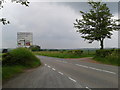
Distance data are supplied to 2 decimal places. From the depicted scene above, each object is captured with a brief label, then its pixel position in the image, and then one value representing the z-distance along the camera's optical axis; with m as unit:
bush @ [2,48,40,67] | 10.99
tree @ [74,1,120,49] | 24.77
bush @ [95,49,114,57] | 16.85
